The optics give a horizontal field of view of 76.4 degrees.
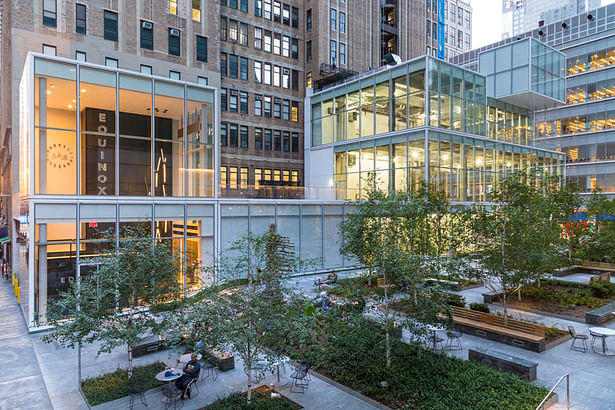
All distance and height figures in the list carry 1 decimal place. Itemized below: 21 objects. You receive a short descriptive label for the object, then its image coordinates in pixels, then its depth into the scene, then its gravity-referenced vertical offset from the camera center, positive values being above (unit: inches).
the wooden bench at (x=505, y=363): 444.5 -193.6
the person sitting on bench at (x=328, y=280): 904.3 -188.6
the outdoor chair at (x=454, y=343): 561.0 -211.2
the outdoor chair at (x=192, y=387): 425.1 -212.6
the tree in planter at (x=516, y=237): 644.7 -62.9
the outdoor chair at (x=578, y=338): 539.8 -206.8
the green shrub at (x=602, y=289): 821.2 -188.7
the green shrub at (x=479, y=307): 681.0 -188.1
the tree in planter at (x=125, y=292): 399.5 -100.3
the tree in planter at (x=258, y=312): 372.8 -111.2
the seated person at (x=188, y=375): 418.0 -189.3
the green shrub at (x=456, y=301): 714.8 -186.0
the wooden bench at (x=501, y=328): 554.6 -195.3
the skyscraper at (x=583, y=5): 7539.4 +3849.5
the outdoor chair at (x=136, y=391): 399.6 -197.7
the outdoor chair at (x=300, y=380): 440.1 -211.1
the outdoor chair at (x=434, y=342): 532.1 -202.5
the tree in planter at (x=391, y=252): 435.5 -63.6
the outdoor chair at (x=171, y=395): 405.9 -209.3
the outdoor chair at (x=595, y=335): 528.5 -182.4
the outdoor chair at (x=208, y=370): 486.0 -218.2
